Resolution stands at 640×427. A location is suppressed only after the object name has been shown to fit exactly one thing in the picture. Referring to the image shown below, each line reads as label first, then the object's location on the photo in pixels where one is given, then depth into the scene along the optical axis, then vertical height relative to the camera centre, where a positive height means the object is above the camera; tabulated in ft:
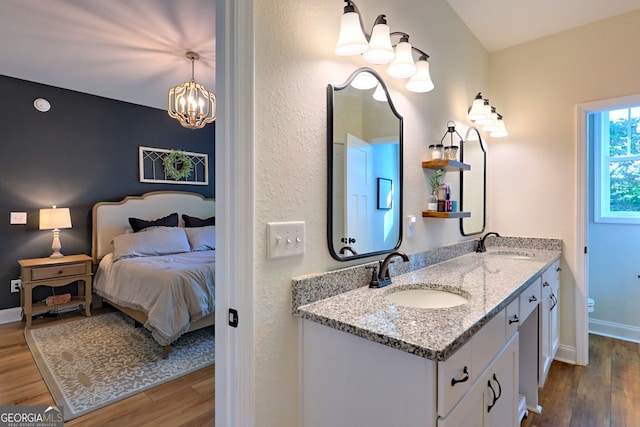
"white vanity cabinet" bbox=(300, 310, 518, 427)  2.68 -1.67
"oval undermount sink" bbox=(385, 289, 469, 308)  4.40 -1.28
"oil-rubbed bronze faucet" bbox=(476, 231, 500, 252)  8.04 -0.97
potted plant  6.28 +0.40
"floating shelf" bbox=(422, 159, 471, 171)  6.12 +0.85
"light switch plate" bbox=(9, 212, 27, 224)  10.80 -0.33
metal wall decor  13.89 +1.91
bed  8.20 -1.72
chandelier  9.18 +3.07
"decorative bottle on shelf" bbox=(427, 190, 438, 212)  6.28 +0.09
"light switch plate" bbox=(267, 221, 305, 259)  3.37 -0.34
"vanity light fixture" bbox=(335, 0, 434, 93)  3.82 +2.11
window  9.48 +1.29
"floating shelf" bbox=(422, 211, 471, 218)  6.10 -0.12
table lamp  10.76 -0.45
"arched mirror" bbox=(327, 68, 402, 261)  4.17 +0.58
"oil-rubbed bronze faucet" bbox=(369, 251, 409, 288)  4.42 -0.95
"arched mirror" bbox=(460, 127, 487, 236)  7.79 +0.63
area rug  6.58 -3.79
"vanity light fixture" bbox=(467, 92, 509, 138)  7.47 +2.18
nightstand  10.21 -2.28
